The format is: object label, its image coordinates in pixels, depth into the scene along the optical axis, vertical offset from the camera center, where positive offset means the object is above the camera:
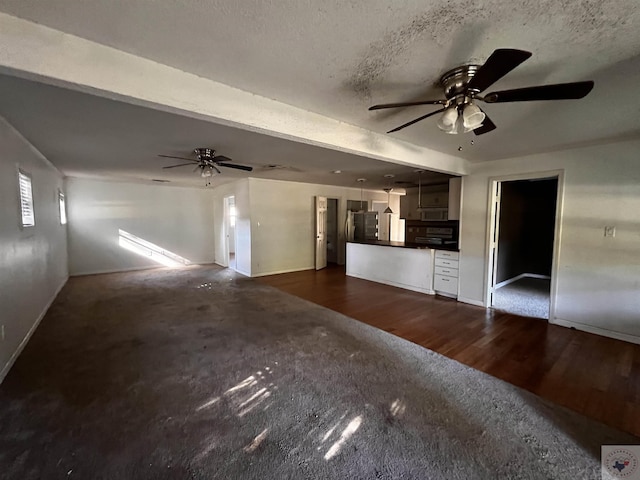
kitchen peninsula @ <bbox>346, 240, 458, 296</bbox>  4.72 -0.89
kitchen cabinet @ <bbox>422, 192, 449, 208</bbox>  6.36 +0.48
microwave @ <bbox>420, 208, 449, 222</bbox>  6.34 +0.13
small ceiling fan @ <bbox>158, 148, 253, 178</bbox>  3.73 +0.84
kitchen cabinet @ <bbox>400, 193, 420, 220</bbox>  7.07 +0.34
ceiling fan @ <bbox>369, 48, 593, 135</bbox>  1.34 +0.75
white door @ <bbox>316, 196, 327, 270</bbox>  7.24 -0.34
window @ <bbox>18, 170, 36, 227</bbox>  3.01 +0.21
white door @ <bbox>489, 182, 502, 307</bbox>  4.18 -0.20
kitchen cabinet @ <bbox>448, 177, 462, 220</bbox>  4.62 +0.40
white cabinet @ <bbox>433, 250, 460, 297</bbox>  4.62 -0.92
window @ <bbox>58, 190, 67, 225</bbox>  5.44 +0.21
